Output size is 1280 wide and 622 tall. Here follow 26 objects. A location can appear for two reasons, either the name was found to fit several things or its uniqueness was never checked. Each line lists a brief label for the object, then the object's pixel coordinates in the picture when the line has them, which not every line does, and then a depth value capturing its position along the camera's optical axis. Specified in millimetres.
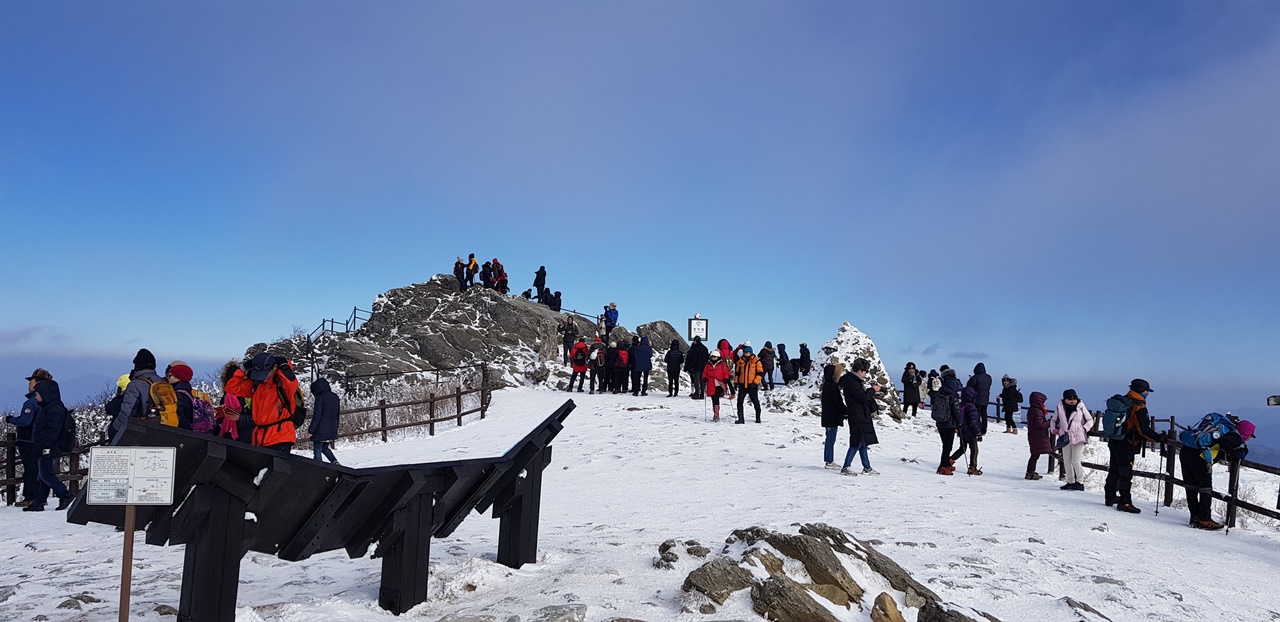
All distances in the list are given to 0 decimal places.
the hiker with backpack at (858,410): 12078
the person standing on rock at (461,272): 42688
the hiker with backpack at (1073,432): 11727
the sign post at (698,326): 27812
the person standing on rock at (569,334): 28180
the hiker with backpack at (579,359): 24891
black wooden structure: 4074
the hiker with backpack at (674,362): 23484
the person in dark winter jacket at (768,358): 22781
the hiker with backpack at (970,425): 13039
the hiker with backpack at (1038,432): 12906
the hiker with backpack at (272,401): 8508
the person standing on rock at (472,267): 42500
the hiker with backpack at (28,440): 10867
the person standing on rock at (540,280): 43969
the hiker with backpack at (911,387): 24177
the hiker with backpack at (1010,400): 23031
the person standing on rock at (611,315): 31469
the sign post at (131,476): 3834
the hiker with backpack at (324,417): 11773
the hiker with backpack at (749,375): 17594
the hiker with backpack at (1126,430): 9897
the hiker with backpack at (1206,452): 9008
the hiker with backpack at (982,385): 17548
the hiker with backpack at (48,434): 10914
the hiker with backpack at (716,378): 18688
